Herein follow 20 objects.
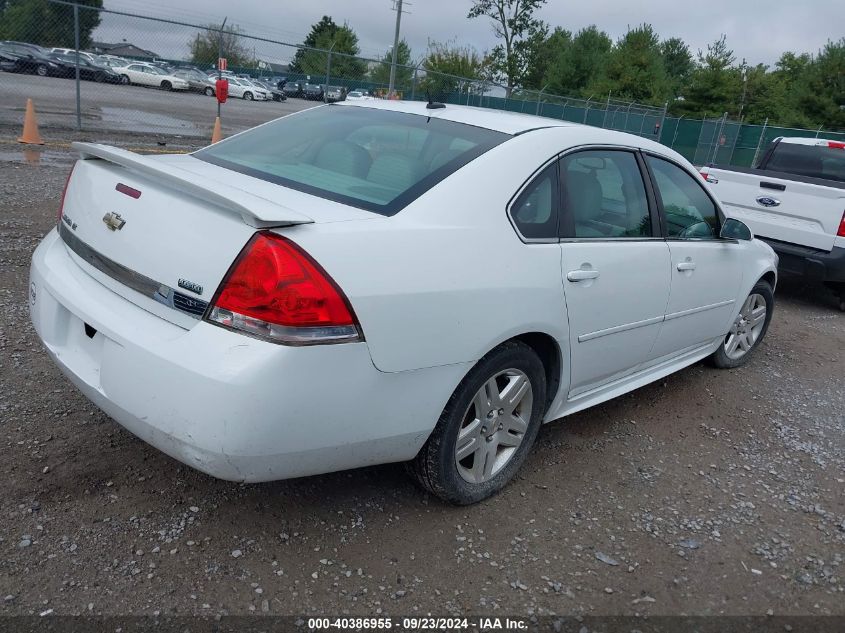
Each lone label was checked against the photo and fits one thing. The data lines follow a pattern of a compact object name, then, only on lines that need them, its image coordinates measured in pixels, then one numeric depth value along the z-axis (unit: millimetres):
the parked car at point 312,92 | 20897
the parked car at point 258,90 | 26234
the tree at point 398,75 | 21205
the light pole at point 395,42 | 18969
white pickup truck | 6660
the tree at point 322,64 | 18345
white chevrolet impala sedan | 2158
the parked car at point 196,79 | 19625
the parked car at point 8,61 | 16239
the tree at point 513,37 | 52500
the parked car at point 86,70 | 14930
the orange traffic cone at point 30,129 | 11383
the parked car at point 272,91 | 25078
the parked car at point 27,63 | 15758
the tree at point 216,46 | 15250
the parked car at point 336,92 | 19314
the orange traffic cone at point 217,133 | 13881
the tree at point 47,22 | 13250
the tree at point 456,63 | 46594
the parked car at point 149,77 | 19367
